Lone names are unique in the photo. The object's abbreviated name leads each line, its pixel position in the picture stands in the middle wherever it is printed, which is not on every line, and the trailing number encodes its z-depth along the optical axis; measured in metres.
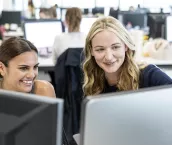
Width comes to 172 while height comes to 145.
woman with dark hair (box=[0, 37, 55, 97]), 1.32
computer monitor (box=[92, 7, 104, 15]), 6.34
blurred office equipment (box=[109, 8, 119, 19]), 5.10
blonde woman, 1.33
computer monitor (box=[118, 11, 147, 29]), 4.56
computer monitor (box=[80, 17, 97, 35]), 3.88
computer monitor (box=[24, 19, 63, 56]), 3.43
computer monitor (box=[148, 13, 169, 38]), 4.30
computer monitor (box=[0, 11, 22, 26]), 5.25
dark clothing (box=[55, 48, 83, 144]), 2.44
